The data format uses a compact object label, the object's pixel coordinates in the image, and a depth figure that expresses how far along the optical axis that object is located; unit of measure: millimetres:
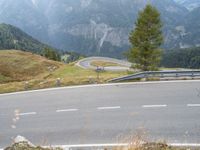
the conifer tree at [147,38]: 44062
